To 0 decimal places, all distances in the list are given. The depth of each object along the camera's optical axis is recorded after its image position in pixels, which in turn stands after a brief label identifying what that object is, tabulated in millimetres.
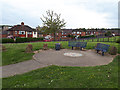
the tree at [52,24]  25984
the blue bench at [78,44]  10169
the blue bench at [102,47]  7924
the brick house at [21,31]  40844
